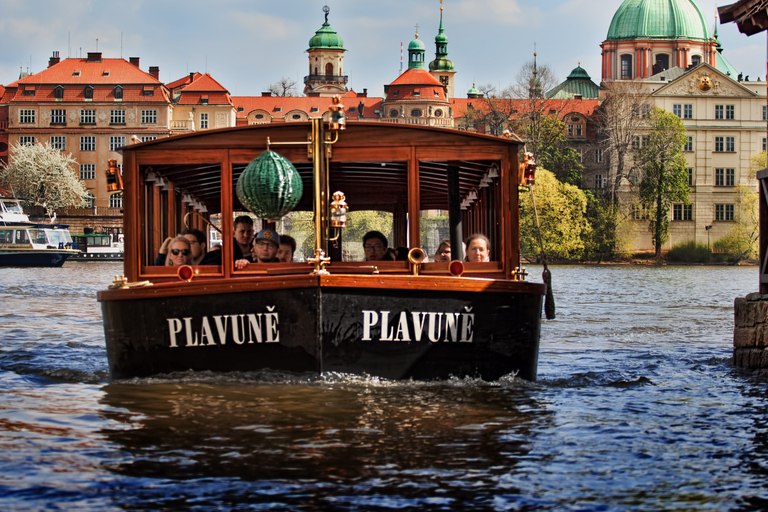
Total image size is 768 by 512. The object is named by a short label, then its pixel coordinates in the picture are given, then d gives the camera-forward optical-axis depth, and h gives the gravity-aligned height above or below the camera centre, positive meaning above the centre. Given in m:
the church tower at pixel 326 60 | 170.62 +26.00
